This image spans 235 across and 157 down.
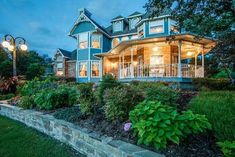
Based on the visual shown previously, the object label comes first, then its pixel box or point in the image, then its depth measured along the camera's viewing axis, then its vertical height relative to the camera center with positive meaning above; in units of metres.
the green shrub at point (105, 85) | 3.21 -0.23
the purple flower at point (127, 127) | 2.09 -0.85
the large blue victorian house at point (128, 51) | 8.36 +2.22
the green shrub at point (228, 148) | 1.44 -0.86
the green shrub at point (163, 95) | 2.48 -0.38
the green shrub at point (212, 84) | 6.70 -0.42
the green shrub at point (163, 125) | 1.67 -0.68
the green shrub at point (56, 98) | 3.81 -0.68
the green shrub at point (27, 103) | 4.21 -0.89
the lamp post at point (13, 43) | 6.47 +1.85
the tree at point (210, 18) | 4.07 +1.95
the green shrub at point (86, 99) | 2.96 -0.55
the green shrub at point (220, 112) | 1.76 -0.63
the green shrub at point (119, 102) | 2.47 -0.53
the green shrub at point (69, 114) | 2.96 -0.96
